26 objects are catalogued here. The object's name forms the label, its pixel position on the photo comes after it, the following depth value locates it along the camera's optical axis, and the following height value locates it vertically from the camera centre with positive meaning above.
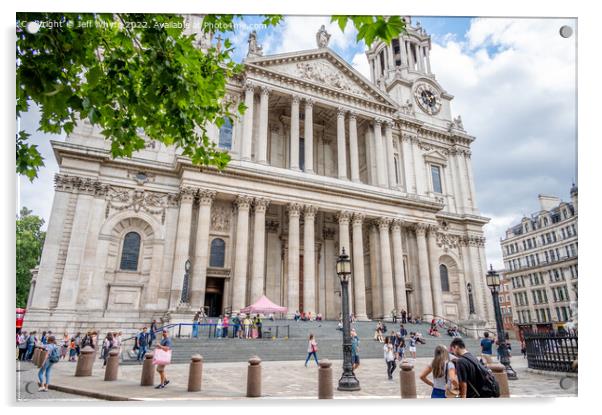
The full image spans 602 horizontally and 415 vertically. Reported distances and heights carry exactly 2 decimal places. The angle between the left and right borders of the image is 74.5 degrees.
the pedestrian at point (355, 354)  11.73 -0.81
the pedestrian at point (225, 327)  18.11 -0.07
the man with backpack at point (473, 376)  4.95 -0.60
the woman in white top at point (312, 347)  13.78 -0.72
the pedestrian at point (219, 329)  18.17 -0.17
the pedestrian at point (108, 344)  15.16 -0.71
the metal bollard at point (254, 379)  7.94 -1.04
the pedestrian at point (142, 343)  14.92 -0.69
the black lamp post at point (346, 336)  9.12 -0.26
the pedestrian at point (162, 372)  8.93 -1.02
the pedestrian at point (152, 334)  16.35 -0.39
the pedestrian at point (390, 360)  10.91 -0.91
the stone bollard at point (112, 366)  9.93 -0.99
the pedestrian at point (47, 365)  8.14 -0.82
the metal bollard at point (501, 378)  7.62 -0.96
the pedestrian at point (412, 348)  14.42 -0.77
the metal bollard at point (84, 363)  10.64 -0.99
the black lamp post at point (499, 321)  11.33 +0.18
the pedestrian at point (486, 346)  12.75 -0.61
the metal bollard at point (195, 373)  8.39 -0.98
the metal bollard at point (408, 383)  7.76 -1.07
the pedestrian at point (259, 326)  18.94 -0.02
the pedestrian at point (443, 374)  4.92 -0.61
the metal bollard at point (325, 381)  7.96 -1.07
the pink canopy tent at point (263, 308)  19.88 +0.85
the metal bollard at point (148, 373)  9.23 -1.08
